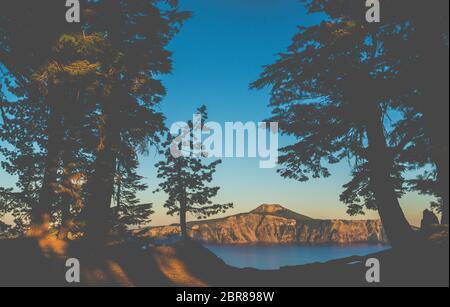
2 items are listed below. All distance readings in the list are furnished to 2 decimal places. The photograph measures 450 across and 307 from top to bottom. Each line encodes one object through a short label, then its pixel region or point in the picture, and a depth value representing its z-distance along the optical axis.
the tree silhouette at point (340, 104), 12.51
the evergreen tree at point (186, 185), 33.97
